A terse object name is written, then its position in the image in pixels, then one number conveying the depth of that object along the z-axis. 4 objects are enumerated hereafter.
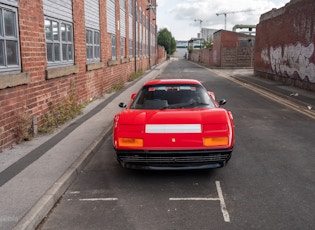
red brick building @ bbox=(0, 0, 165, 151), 6.37
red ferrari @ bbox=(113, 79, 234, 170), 4.72
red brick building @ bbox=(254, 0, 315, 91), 16.47
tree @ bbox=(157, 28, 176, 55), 124.44
